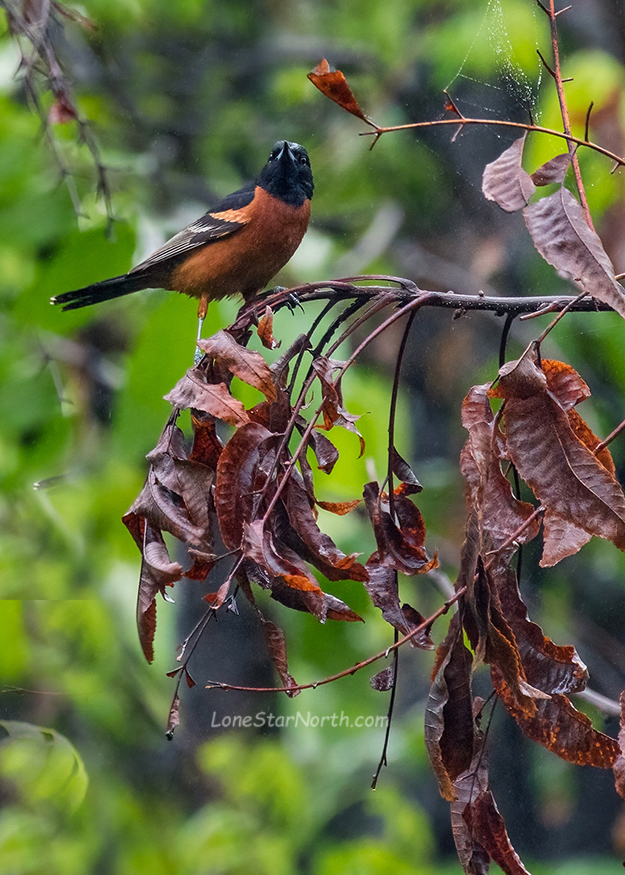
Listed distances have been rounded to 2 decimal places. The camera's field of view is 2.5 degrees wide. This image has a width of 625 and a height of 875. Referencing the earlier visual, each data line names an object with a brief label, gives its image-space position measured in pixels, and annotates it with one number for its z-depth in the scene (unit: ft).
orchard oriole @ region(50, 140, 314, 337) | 23.73
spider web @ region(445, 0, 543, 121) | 23.81
